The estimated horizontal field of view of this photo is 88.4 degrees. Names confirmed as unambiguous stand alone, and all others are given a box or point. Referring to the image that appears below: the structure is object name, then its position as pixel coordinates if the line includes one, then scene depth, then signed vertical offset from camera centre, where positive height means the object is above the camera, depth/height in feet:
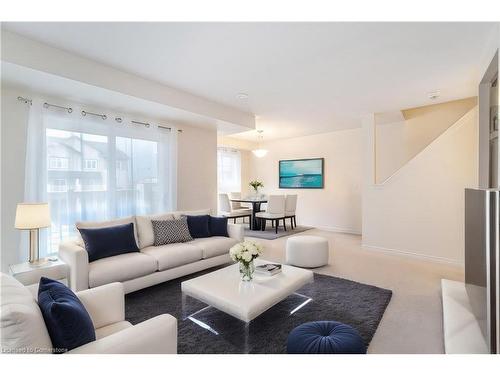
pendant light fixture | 21.72 +3.05
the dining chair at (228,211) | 21.73 -1.99
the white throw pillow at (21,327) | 3.34 -1.87
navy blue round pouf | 4.69 -2.93
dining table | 21.27 -1.54
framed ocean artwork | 22.47 +1.30
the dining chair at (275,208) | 20.24 -1.60
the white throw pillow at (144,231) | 10.75 -1.87
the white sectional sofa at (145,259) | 8.11 -2.62
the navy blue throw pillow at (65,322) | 3.77 -2.04
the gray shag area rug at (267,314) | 6.35 -3.82
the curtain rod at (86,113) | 9.69 +3.31
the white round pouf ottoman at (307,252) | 11.94 -3.03
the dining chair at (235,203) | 23.43 -1.39
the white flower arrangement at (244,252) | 7.47 -1.90
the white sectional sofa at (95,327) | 3.38 -2.31
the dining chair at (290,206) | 21.04 -1.50
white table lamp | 8.12 -0.96
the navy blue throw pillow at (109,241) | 8.96 -1.93
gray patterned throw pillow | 11.01 -1.92
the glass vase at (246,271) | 7.64 -2.49
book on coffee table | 8.19 -2.64
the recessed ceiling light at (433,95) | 12.02 +4.46
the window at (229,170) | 24.67 +1.75
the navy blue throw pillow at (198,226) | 12.22 -1.85
